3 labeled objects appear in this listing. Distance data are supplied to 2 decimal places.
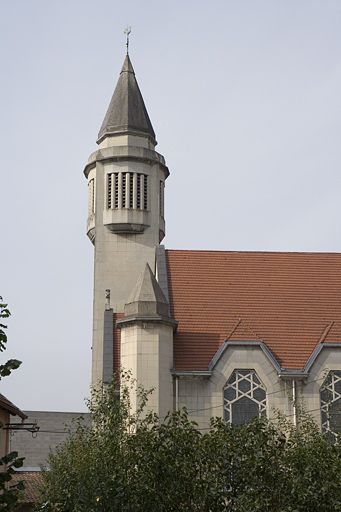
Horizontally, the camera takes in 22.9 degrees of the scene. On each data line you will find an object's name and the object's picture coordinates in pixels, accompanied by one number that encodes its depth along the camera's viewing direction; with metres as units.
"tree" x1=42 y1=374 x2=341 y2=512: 19.11
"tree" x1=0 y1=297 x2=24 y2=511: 10.93
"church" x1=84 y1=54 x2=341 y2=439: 32.41
